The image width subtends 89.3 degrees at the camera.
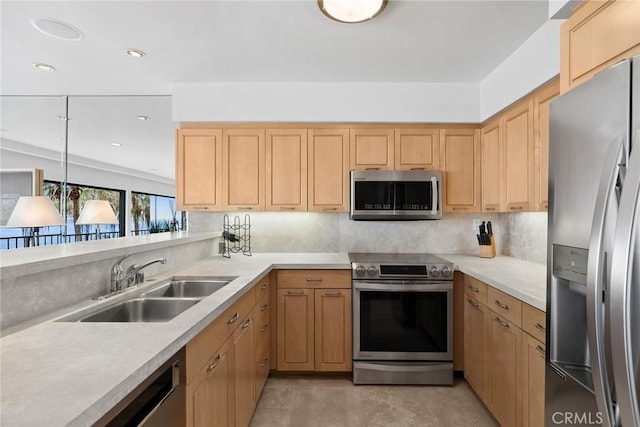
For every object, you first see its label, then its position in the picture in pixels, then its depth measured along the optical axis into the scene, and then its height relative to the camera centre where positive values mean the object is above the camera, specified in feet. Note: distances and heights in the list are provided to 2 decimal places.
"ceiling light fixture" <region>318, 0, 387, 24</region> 5.95 +3.87
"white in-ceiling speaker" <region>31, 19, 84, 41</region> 6.88 +4.05
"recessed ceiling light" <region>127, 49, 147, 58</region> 7.97 +4.03
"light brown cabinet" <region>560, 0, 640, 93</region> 3.74 +2.29
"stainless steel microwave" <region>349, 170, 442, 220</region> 9.71 +0.61
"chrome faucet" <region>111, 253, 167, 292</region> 5.50 -1.09
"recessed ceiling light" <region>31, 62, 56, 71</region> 8.79 +4.06
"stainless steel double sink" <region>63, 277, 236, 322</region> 4.83 -1.54
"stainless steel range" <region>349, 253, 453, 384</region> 8.55 -2.92
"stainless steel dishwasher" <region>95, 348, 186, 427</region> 2.71 -1.77
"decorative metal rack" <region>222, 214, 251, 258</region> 11.00 -0.63
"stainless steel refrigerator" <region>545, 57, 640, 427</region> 2.79 -0.36
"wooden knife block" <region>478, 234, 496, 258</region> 9.75 -1.04
